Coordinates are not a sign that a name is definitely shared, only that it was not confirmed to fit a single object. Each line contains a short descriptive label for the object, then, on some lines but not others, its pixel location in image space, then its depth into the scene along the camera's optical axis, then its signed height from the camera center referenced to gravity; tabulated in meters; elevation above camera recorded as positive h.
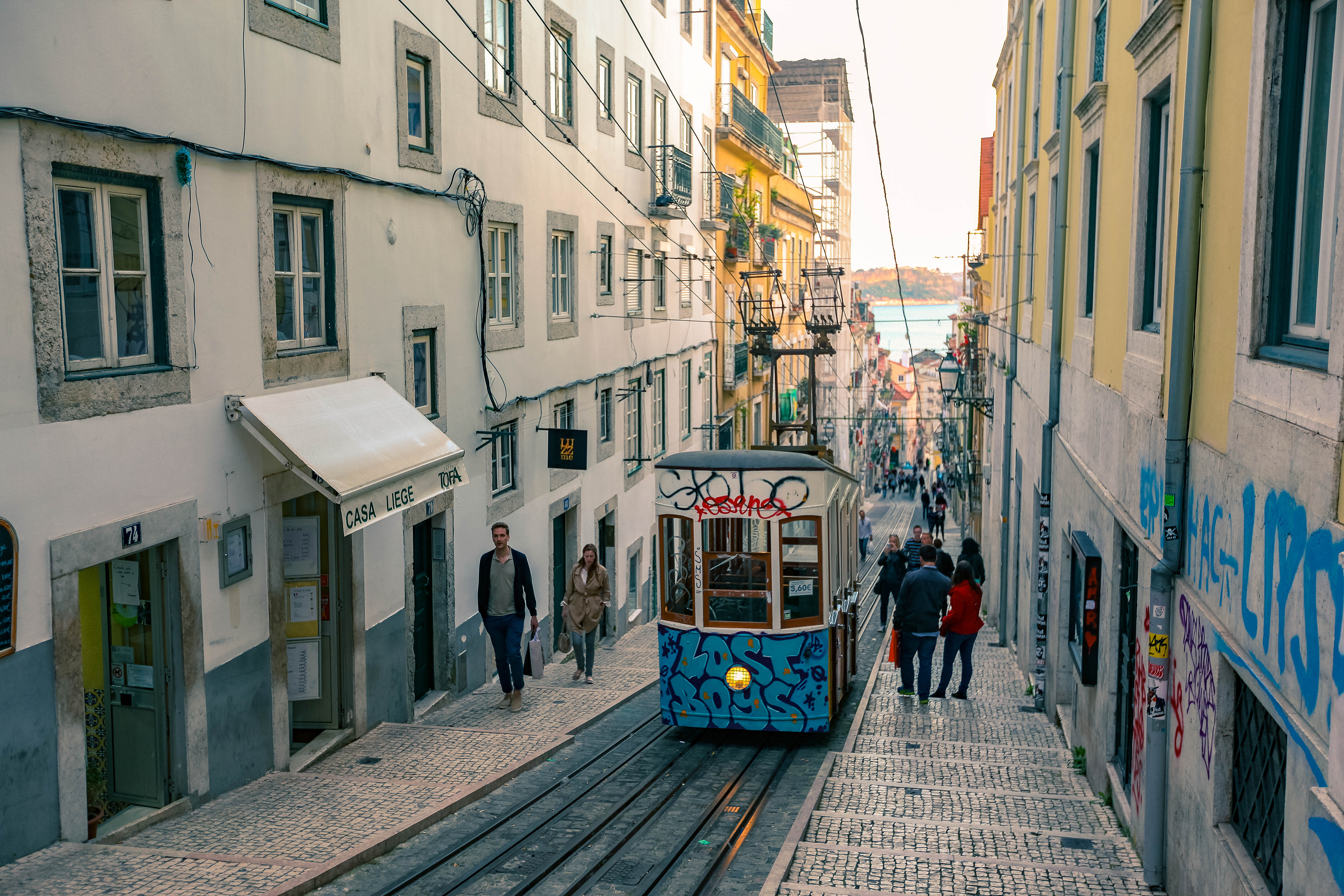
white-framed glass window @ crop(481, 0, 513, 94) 13.34 +3.21
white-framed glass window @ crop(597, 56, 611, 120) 17.95 +3.58
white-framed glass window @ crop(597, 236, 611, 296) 18.45 +0.76
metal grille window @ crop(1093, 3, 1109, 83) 10.20 +2.42
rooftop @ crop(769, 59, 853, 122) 57.69 +11.49
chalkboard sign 6.14 -1.44
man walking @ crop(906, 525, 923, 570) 17.45 -3.69
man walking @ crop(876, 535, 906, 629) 15.55 -3.55
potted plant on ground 7.25 -3.11
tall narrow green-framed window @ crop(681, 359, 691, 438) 25.59 -1.95
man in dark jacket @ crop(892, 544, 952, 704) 11.98 -3.14
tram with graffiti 10.42 -2.54
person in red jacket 12.24 -3.37
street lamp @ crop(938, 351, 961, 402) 20.56 -1.08
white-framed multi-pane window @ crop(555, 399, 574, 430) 16.39 -1.51
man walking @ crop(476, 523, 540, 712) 11.26 -2.75
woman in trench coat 12.56 -3.15
